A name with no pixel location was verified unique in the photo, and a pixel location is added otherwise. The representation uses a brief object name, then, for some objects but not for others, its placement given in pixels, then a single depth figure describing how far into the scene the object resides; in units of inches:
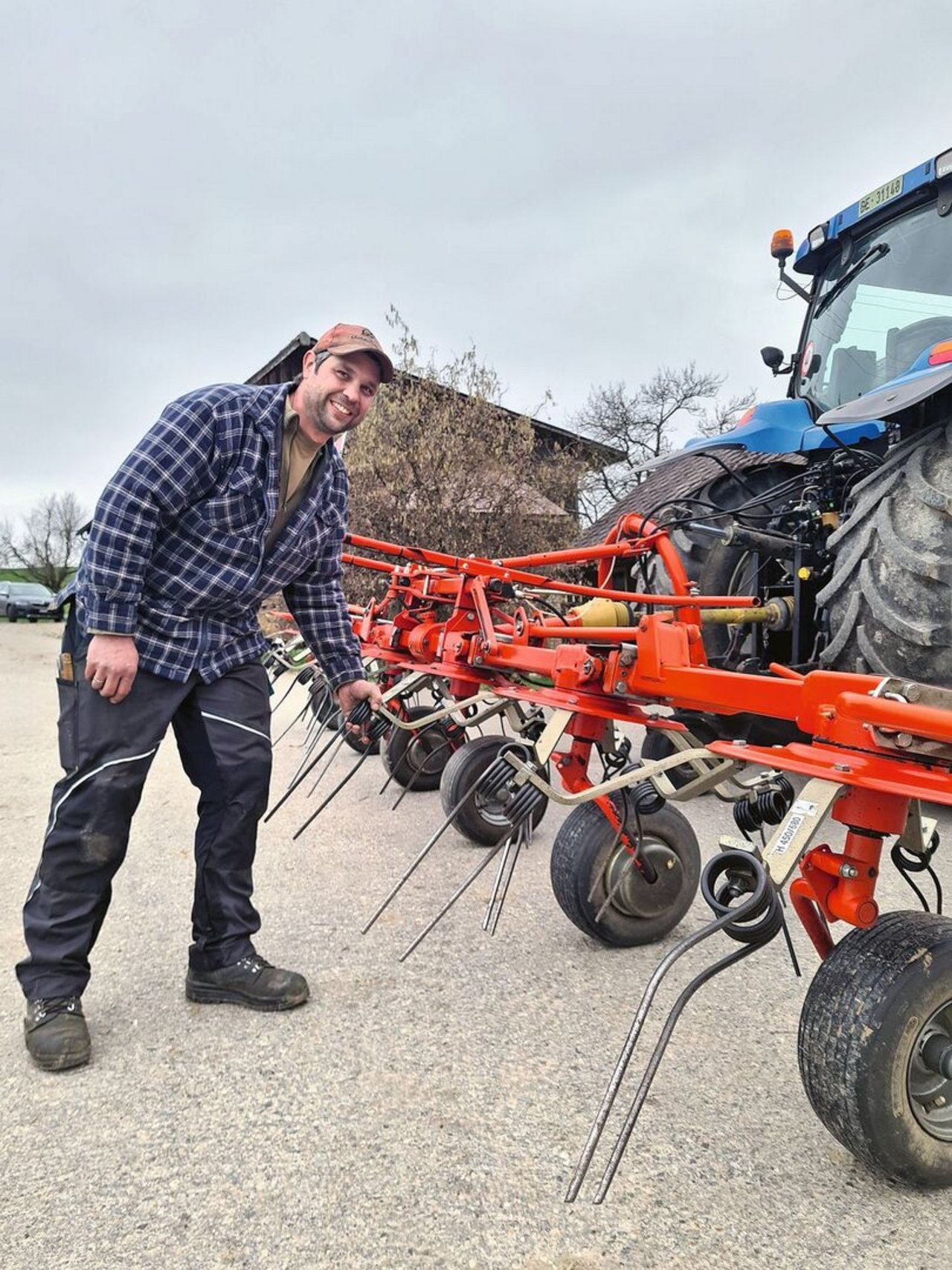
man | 76.7
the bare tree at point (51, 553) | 1683.1
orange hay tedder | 55.8
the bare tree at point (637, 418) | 864.3
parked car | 1143.0
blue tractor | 99.3
